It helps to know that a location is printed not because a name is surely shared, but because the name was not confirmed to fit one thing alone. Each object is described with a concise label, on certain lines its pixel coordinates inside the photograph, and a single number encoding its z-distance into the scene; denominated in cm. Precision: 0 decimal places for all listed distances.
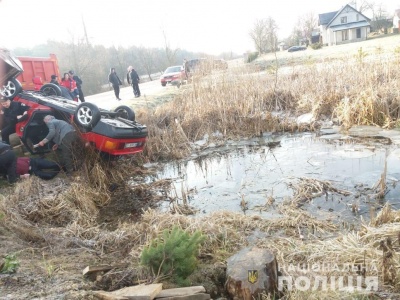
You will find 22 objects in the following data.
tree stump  301
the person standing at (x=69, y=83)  1223
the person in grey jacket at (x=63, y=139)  671
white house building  5141
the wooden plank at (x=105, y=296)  262
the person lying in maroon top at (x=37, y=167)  665
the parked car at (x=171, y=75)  2119
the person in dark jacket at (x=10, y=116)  746
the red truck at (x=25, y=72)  758
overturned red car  663
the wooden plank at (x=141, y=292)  263
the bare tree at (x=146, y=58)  4044
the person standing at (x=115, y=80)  1600
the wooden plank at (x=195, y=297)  273
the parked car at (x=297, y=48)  4938
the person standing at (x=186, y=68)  1415
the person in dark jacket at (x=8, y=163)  612
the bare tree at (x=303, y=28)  6303
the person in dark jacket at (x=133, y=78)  1616
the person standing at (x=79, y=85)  1378
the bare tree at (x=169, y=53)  3712
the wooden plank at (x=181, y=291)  278
